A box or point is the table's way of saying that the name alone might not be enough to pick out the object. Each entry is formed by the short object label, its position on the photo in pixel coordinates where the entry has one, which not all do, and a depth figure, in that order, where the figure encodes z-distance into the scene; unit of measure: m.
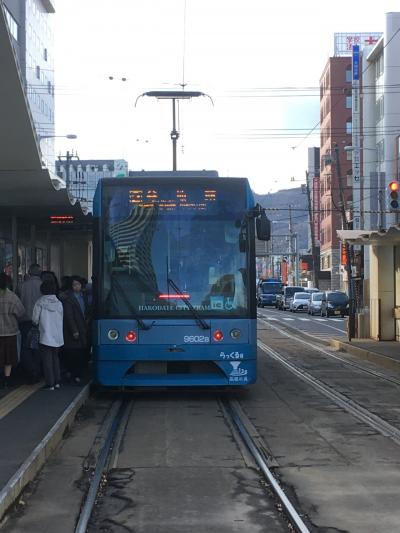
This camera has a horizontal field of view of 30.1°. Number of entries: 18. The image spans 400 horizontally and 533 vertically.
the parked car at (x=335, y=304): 46.72
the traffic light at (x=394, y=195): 20.02
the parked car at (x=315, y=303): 49.50
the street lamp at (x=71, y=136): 35.34
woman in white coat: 11.29
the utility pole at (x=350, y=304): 24.47
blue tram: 10.90
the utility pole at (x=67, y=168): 47.25
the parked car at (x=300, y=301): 55.22
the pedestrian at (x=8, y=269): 16.69
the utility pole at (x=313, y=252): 60.86
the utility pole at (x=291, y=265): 93.85
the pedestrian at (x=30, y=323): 12.17
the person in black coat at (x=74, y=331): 12.42
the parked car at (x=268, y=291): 69.50
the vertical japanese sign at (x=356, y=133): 51.68
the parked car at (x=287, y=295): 59.91
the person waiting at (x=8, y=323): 11.39
